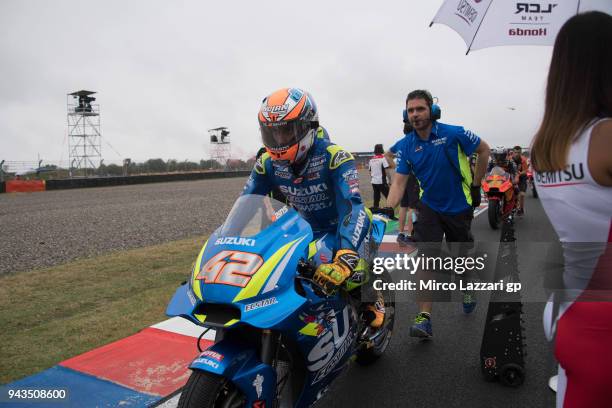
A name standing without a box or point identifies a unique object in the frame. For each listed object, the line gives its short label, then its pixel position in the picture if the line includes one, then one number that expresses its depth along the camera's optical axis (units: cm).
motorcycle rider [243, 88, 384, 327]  299
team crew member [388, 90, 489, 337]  430
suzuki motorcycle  207
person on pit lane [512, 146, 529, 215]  1222
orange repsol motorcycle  1044
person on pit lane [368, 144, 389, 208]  1272
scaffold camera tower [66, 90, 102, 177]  6034
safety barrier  3062
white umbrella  391
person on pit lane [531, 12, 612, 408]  145
